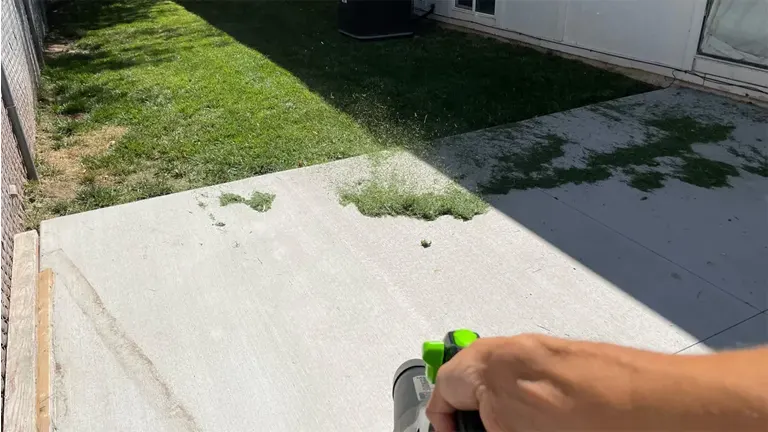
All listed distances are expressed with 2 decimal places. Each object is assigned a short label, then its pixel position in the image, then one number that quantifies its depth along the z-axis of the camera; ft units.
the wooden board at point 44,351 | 7.55
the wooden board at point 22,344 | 7.27
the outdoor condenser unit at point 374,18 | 28.48
